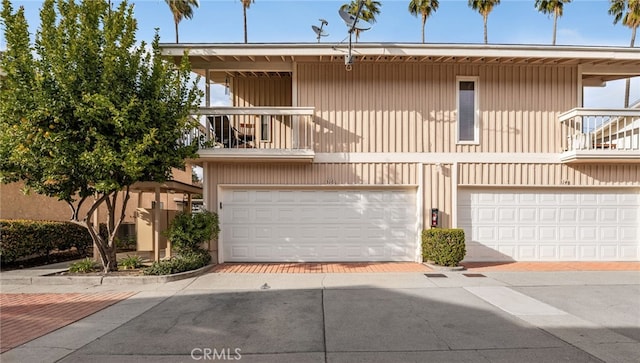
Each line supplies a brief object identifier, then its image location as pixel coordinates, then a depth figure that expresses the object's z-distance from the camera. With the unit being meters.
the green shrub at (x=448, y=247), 8.15
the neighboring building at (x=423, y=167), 8.97
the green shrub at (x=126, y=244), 11.00
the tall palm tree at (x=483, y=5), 20.34
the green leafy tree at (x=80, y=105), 6.38
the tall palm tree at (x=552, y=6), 19.52
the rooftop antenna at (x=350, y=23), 8.08
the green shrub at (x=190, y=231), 8.03
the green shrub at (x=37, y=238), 8.10
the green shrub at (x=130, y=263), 7.90
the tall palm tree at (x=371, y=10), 21.36
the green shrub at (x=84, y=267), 7.49
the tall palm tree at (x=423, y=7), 21.91
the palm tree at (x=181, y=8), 21.49
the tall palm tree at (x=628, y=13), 17.42
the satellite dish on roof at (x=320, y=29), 9.25
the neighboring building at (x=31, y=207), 9.17
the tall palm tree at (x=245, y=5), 21.38
